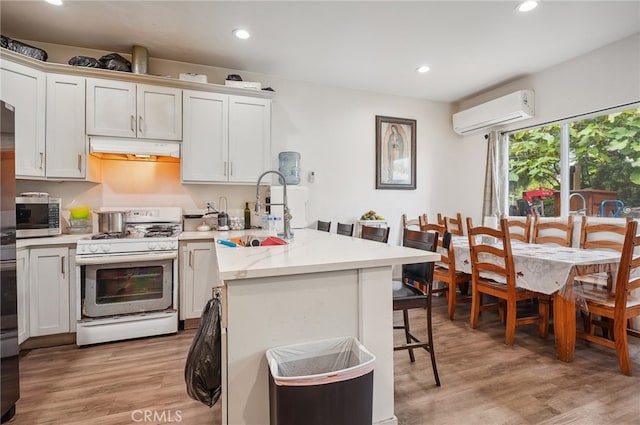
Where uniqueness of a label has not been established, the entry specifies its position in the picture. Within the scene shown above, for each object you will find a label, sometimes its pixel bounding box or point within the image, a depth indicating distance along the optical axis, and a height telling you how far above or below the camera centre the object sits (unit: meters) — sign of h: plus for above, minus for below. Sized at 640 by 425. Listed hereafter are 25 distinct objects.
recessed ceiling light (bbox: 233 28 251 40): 2.78 +1.60
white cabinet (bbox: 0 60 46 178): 2.49 +0.82
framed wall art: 4.29 +0.82
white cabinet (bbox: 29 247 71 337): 2.47 -0.66
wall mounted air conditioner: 3.63 +1.24
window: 3.01 +0.49
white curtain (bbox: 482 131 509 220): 4.08 +0.45
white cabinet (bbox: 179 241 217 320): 2.87 -0.61
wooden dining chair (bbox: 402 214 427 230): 4.39 -0.17
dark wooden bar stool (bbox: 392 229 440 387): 1.94 -0.53
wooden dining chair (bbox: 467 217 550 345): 2.52 -0.63
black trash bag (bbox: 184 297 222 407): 1.43 -0.72
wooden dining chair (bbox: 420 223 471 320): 3.14 -0.67
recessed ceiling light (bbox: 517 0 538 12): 2.37 +1.59
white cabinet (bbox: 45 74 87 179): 2.71 +0.72
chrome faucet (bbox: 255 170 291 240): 2.22 -0.09
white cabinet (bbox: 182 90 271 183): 3.14 +0.76
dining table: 2.19 -0.49
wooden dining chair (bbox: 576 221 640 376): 2.03 -0.63
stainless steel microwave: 2.50 -0.06
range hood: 2.84 +0.58
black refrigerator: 1.60 -0.34
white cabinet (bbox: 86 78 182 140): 2.85 +0.94
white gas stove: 2.52 -0.65
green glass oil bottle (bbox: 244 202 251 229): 3.56 -0.07
